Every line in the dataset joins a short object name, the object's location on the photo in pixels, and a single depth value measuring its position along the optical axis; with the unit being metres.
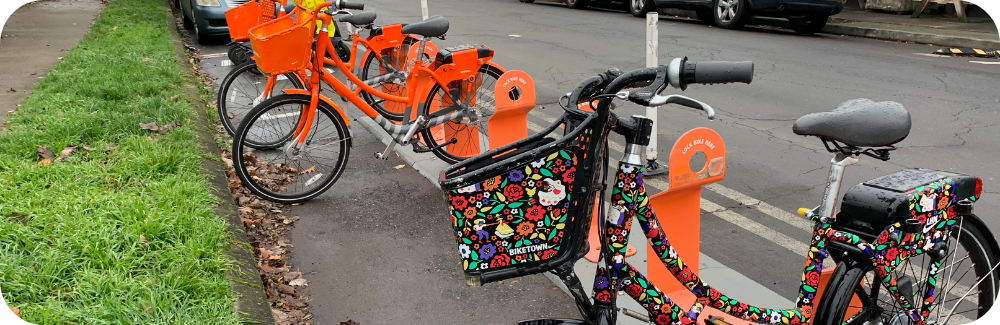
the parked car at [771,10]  12.18
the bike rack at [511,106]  4.38
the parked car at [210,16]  11.34
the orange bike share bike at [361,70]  5.93
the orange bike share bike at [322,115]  4.47
